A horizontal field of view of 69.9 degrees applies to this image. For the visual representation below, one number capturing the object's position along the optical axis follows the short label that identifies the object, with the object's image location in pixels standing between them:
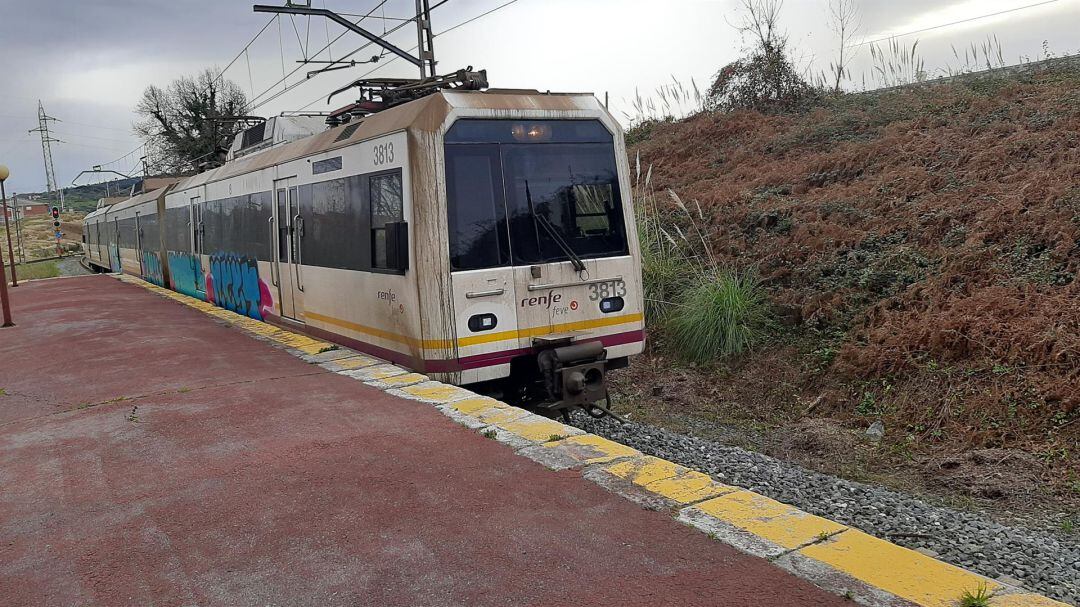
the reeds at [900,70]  16.48
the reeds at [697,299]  9.69
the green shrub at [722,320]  9.58
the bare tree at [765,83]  18.89
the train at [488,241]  6.46
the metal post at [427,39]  17.42
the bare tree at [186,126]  54.88
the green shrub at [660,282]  10.92
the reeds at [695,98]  20.48
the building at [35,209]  100.22
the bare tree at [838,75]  18.73
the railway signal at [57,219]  45.78
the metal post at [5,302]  12.41
